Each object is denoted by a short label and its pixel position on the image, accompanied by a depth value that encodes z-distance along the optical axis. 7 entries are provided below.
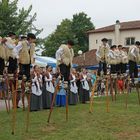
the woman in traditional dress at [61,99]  22.84
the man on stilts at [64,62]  15.83
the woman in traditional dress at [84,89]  25.31
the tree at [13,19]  40.16
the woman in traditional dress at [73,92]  23.86
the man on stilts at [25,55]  15.59
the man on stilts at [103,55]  19.39
